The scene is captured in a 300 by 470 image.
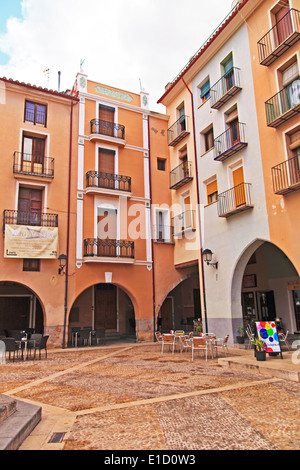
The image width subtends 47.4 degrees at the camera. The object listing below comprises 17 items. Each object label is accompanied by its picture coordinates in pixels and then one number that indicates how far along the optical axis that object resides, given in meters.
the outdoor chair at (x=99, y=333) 15.28
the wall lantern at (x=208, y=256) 13.84
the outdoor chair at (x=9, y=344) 10.98
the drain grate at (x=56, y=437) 4.24
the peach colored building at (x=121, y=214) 16.20
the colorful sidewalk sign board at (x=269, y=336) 9.39
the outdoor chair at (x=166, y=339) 12.31
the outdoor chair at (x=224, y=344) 11.43
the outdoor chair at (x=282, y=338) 12.01
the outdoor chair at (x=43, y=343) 11.52
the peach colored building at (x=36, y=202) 14.38
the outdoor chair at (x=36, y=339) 11.97
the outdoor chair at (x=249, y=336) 11.85
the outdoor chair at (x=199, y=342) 10.55
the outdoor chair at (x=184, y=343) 12.25
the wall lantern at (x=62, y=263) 14.50
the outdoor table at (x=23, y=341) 11.42
